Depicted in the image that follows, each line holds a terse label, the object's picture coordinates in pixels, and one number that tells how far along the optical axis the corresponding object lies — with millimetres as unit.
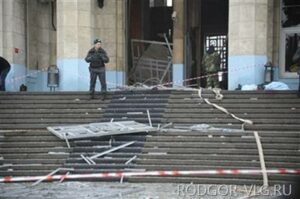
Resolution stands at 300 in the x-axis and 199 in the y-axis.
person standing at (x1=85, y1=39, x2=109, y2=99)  14648
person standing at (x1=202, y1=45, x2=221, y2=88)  18438
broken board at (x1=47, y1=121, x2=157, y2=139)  12180
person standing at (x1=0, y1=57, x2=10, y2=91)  16703
